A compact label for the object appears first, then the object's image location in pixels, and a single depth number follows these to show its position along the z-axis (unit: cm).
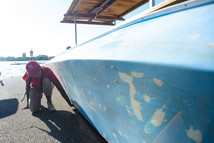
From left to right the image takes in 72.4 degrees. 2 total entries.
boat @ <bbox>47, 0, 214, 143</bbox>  47
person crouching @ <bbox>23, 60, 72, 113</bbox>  262
